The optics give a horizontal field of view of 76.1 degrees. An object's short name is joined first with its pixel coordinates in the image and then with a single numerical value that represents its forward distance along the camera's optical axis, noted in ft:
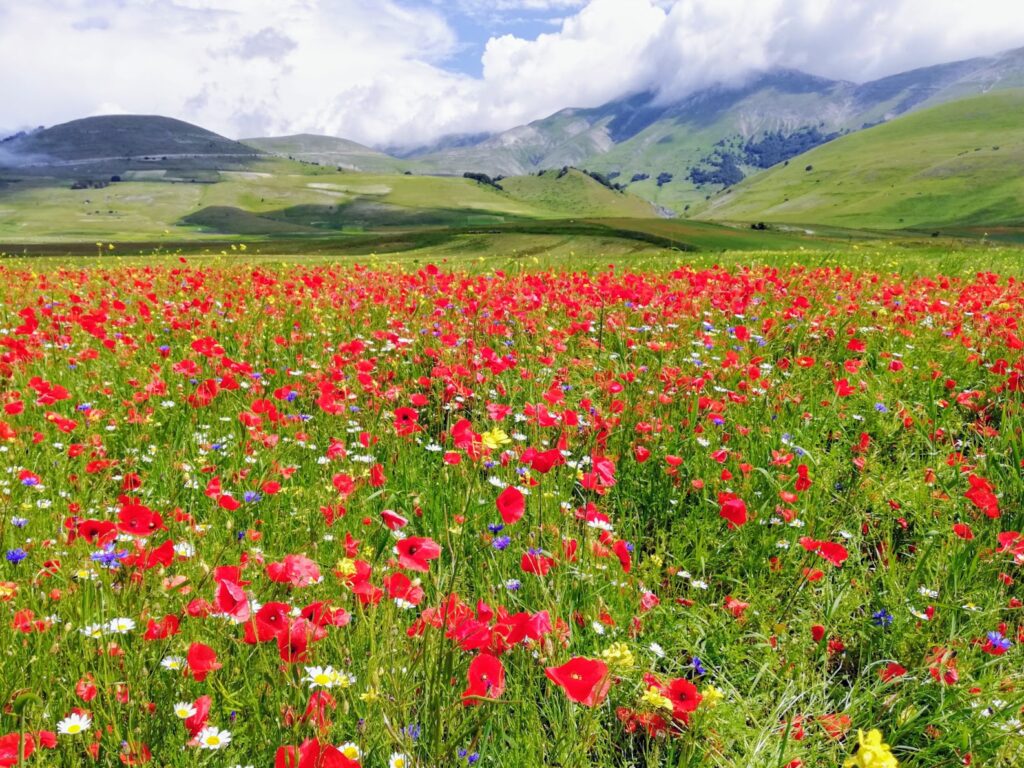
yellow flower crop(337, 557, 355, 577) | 7.07
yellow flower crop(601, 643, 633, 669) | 5.99
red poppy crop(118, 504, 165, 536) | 7.57
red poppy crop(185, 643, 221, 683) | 6.32
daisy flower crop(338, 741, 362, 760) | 6.32
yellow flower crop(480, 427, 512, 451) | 6.77
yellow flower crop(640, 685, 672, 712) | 6.38
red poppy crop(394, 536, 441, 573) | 6.62
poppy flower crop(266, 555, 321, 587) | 6.84
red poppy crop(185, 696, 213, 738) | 6.46
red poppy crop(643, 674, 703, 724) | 6.43
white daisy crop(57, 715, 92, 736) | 6.64
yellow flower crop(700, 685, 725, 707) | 6.25
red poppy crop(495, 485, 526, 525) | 7.25
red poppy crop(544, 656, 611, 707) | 5.13
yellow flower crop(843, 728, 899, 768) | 4.30
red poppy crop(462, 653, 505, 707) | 5.65
